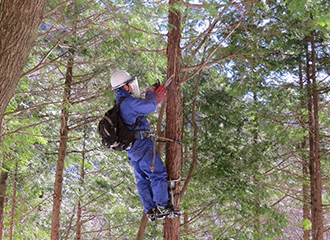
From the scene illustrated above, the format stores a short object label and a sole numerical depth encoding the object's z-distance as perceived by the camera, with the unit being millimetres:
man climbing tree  4617
